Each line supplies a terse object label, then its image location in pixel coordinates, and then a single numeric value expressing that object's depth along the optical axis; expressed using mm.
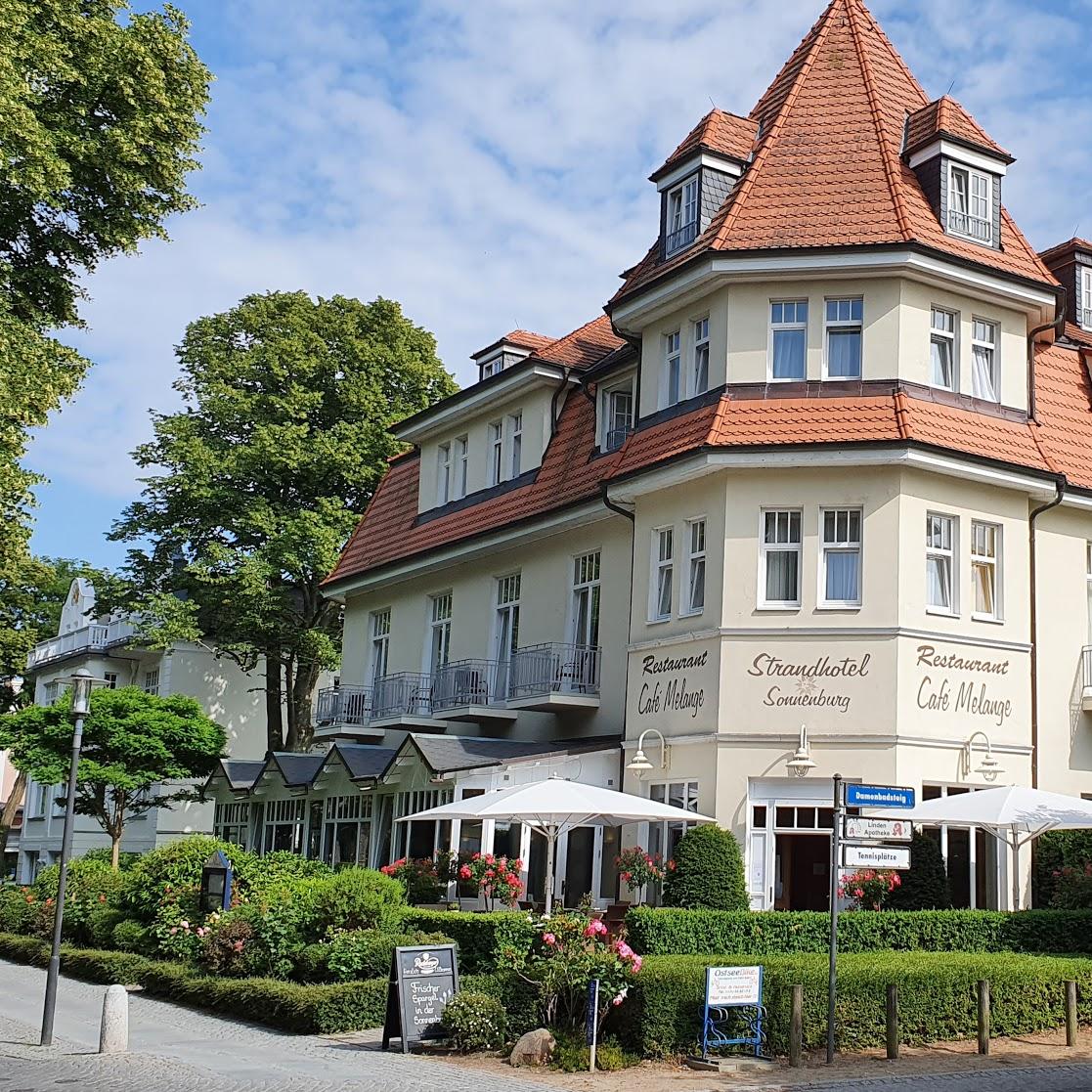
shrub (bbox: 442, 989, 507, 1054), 15039
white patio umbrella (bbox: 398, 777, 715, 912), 18281
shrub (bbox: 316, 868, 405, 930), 18219
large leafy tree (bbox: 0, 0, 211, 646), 20516
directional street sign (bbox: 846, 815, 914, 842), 14281
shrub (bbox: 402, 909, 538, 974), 16859
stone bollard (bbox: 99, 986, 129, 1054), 14594
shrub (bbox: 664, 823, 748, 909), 19344
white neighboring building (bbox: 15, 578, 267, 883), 43406
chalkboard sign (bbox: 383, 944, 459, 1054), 15242
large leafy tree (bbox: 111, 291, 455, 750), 37688
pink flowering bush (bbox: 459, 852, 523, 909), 20266
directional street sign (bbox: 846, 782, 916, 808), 14117
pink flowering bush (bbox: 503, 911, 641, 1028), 14789
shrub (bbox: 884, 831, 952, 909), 19453
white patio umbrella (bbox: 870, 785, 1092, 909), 18219
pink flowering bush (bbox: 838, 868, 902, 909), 19219
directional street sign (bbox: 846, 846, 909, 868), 14062
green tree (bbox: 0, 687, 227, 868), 30391
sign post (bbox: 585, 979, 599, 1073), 14242
